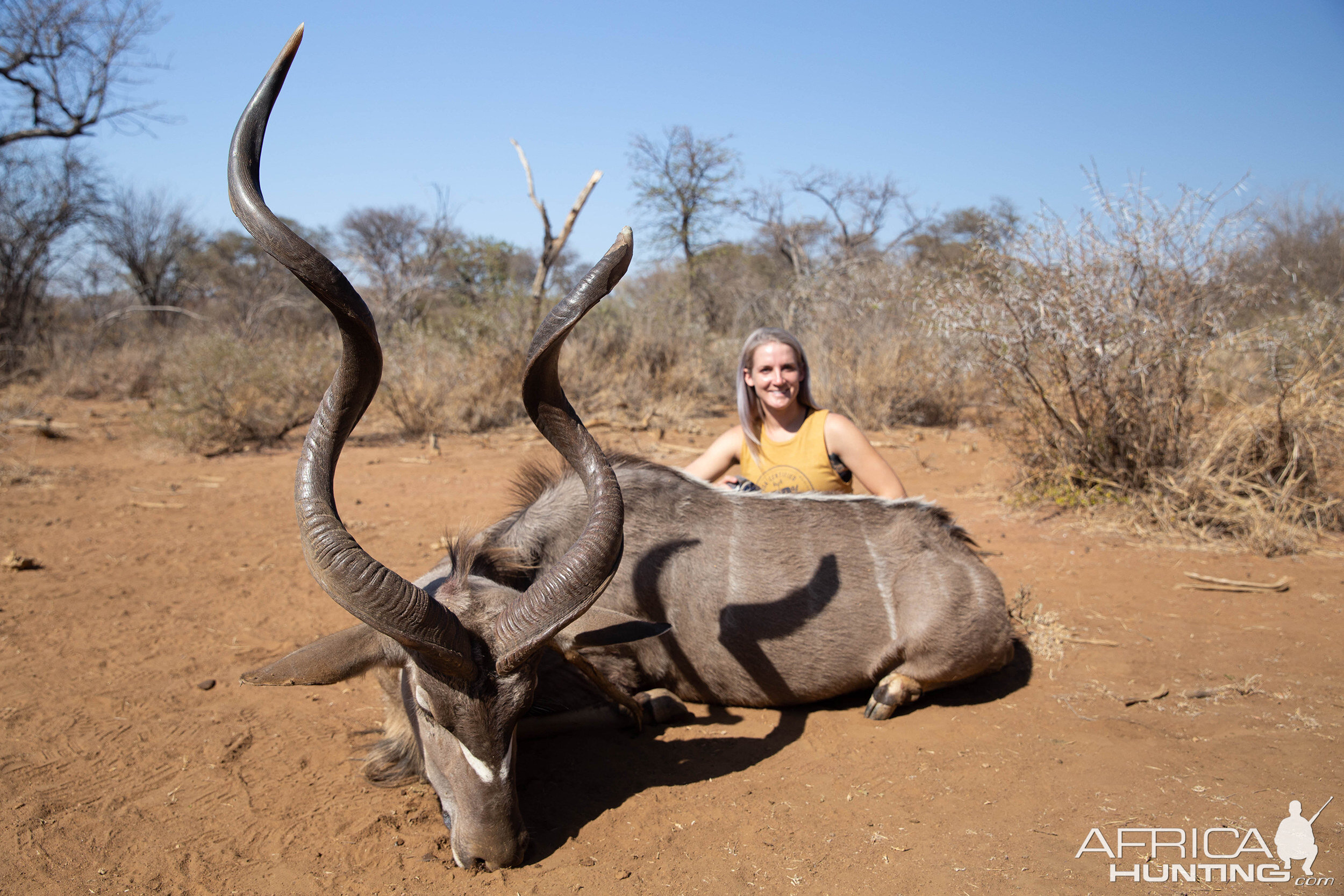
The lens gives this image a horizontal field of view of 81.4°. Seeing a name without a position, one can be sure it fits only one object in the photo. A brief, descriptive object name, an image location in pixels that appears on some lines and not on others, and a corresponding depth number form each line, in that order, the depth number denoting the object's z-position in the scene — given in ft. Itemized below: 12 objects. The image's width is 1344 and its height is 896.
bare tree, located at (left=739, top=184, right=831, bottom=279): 67.46
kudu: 7.56
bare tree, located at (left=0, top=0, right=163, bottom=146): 48.11
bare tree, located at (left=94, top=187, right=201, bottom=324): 70.95
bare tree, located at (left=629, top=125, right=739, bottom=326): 70.03
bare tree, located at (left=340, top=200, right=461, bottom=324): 52.95
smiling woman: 13.30
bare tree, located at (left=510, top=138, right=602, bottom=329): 41.22
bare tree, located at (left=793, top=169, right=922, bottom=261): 77.00
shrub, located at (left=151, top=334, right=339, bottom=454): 32.12
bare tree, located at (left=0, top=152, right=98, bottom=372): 51.88
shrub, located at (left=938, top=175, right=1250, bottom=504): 18.24
